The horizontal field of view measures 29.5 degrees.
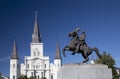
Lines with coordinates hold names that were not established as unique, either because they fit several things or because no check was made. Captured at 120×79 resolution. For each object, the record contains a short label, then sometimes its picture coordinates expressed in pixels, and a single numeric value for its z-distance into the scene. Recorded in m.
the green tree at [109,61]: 39.86
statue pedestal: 17.37
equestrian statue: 17.97
